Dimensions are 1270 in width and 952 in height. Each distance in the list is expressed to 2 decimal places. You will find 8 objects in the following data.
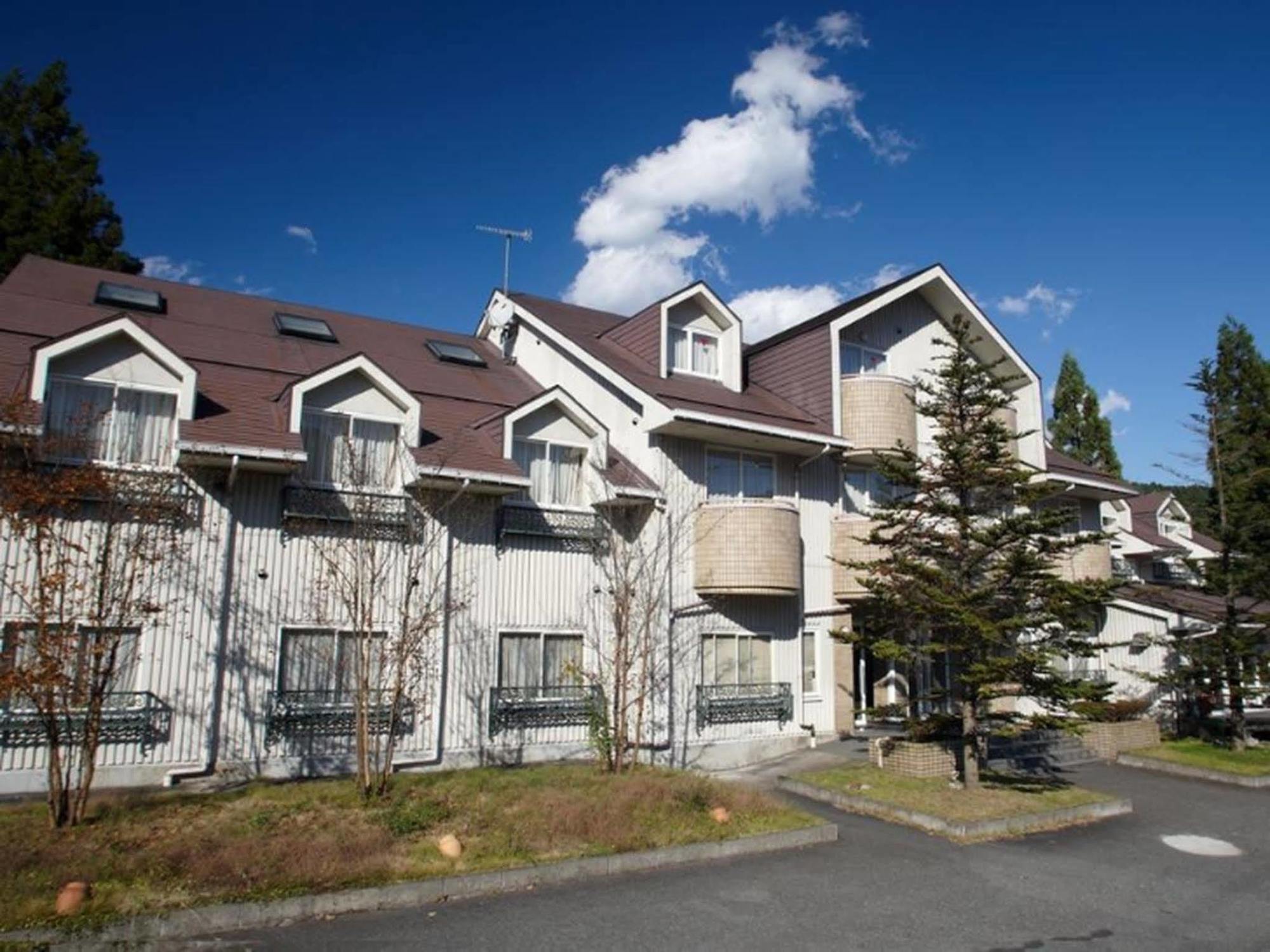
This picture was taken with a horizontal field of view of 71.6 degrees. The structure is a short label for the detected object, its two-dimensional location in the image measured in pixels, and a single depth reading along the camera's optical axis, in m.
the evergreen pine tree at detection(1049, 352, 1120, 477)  42.41
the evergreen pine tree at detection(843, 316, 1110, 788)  14.59
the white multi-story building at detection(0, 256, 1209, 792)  13.88
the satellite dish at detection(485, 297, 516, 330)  23.19
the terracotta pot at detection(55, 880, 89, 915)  7.98
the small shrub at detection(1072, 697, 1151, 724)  20.72
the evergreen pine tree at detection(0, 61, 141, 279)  28.09
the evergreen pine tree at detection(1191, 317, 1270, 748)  20.72
